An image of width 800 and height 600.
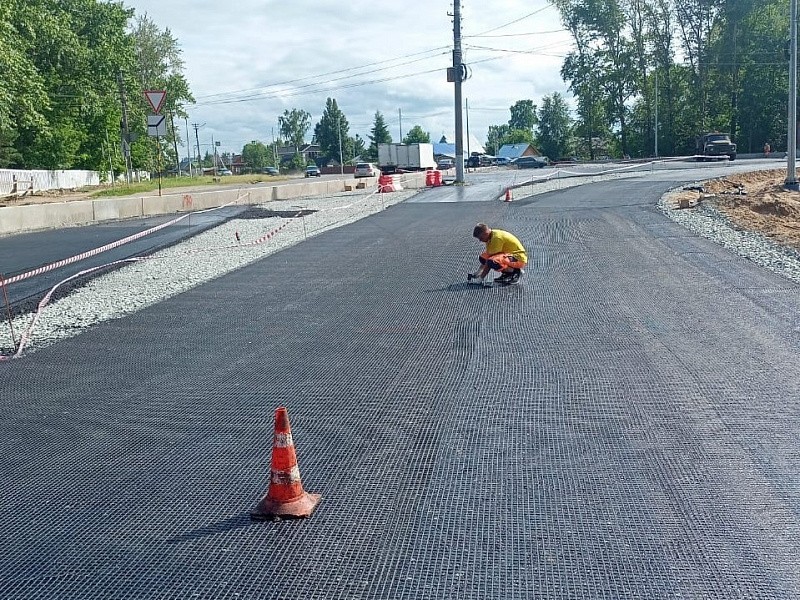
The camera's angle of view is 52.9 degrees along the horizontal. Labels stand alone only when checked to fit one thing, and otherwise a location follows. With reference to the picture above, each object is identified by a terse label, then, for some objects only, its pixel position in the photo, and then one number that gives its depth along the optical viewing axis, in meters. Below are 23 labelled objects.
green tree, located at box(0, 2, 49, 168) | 34.09
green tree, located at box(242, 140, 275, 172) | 154.62
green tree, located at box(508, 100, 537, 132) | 176.75
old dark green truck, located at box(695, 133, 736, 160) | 50.50
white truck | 65.43
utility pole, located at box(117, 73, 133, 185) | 54.04
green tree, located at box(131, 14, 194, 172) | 74.38
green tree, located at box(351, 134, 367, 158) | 131.25
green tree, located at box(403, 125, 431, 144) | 139.80
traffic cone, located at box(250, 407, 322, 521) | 4.29
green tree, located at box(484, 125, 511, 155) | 155.96
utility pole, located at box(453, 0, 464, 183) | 34.94
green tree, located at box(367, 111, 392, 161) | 119.75
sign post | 22.20
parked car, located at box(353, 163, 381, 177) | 62.14
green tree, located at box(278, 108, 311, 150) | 160.38
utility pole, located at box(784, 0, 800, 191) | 21.36
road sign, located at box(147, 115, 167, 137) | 23.62
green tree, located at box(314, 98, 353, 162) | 119.44
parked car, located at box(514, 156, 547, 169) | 66.99
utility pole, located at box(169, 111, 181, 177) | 80.04
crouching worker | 11.09
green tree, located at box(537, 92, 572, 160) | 92.04
